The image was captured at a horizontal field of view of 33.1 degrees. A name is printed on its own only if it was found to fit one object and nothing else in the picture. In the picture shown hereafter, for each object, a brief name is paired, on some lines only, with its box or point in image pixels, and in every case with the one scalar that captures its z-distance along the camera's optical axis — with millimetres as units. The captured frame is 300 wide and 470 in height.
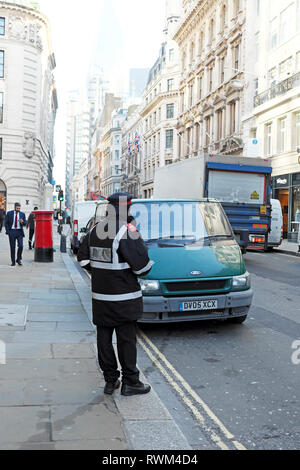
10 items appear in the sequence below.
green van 6426
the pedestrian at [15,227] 14141
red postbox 15344
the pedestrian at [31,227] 20406
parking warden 4242
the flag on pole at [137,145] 62694
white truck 16047
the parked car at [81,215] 19047
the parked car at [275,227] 22047
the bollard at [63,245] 19980
